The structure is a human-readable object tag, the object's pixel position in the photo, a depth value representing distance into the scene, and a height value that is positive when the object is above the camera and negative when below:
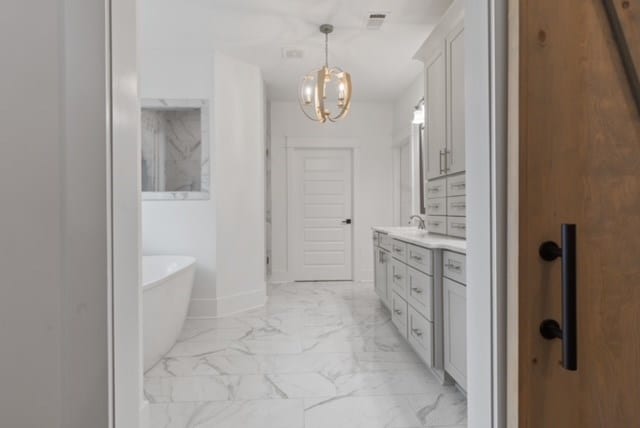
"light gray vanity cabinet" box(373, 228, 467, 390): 1.81 -0.58
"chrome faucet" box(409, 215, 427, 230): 3.55 -0.16
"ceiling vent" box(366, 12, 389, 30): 2.78 +1.61
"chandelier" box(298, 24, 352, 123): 2.88 +1.08
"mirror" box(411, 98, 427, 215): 3.95 +0.75
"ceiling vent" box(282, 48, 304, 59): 3.44 +1.64
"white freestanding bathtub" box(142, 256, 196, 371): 2.29 -0.70
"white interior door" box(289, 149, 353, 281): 5.16 -0.07
